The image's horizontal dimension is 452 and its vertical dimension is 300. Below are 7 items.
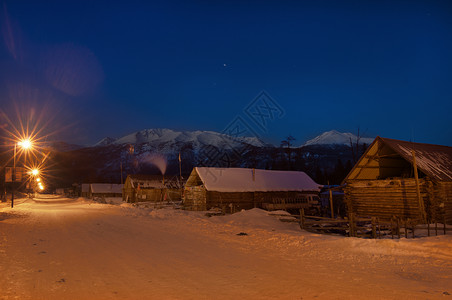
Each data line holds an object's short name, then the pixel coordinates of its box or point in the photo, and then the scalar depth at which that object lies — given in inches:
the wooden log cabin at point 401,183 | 769.6
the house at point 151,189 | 2133.9
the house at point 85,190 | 3459.6
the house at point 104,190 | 3147.1
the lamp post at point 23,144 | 1249.8
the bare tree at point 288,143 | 3034.9
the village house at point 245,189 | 1334.9
